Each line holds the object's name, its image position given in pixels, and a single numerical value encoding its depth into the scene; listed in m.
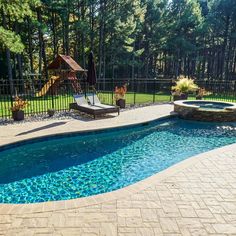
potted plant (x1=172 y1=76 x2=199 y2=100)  14.24
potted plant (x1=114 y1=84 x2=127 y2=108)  11.99
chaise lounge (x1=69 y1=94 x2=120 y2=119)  9.54
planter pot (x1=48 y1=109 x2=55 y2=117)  10.02
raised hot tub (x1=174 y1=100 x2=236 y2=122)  10.37
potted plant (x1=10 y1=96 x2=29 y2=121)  9.09
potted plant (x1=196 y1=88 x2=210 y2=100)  14.77
